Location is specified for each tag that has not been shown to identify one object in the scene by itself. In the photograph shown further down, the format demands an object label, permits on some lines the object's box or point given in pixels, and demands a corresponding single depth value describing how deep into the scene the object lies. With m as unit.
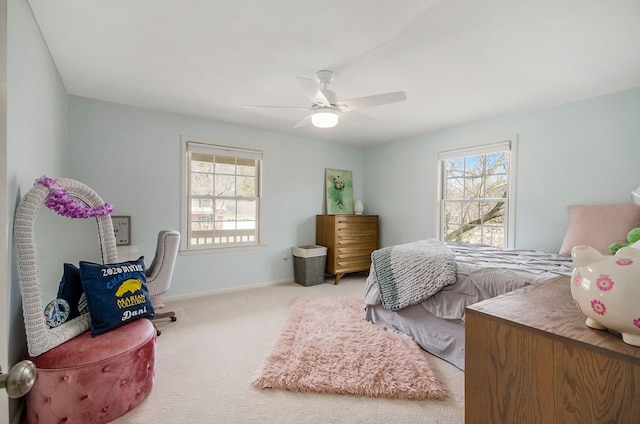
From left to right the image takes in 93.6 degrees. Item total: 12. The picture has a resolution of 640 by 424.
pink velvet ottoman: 1.48
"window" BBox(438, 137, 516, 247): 3.62
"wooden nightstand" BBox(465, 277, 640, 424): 0.70
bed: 2.11
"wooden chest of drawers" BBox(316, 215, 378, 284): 4.54
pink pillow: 2.59
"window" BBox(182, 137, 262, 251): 3.81
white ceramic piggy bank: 0.71
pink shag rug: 1.88
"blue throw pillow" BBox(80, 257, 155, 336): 1.75
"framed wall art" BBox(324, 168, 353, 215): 4.99
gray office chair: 2.71
